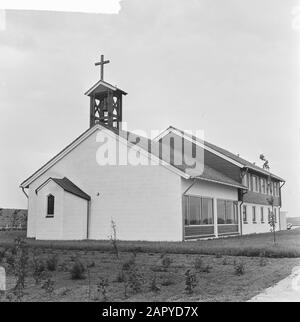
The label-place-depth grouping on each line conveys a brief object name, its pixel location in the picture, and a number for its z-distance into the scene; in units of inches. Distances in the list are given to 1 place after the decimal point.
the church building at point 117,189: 722.2
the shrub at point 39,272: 312.8
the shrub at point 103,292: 246.2
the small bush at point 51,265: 376.8
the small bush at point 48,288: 268.0
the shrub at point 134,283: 272.8
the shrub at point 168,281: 303.5
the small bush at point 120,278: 314.9
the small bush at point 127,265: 376.8
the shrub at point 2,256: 437.9
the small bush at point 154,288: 277.4
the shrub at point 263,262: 408.8
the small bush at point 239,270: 349.1
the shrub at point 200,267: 363.3
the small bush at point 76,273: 329.7
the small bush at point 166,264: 388.6
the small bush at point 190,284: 272.3
